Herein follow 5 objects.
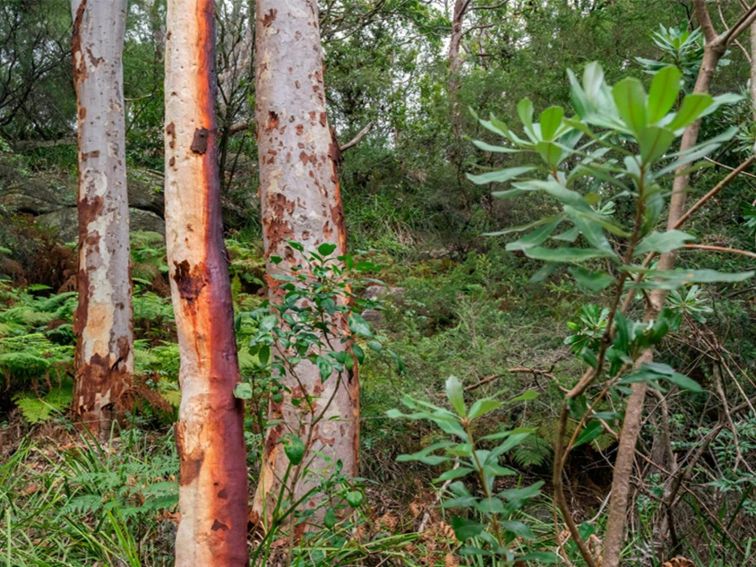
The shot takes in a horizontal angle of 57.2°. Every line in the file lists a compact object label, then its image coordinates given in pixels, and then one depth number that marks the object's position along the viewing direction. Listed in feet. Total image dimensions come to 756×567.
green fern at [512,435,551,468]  14.23
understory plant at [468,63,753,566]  2.95
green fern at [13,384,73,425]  17.51
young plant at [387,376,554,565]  4.18
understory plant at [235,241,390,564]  8.02
